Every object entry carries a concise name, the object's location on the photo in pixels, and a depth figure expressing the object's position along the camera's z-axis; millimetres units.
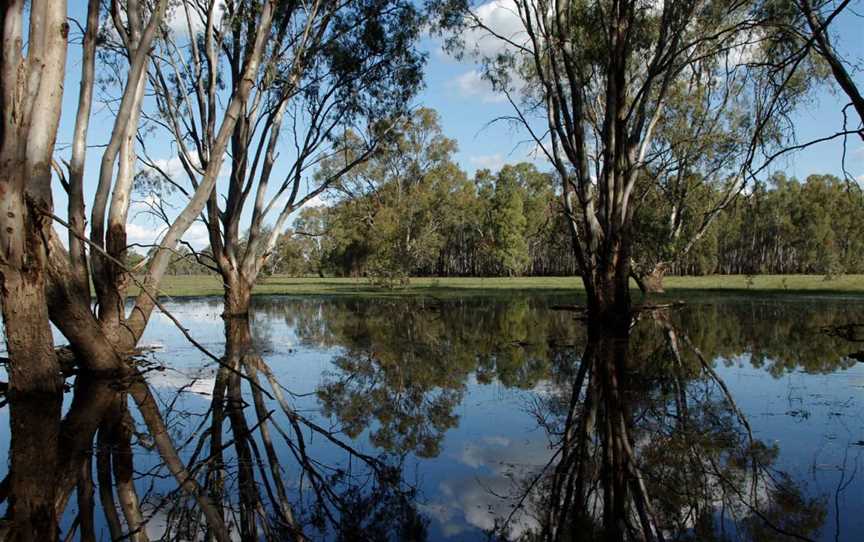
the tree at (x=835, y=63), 6270
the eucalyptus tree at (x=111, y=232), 7121
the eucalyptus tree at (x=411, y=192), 45844
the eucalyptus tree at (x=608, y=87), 13125
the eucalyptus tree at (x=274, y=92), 16031
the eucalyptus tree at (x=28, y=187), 5898
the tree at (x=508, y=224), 58500
